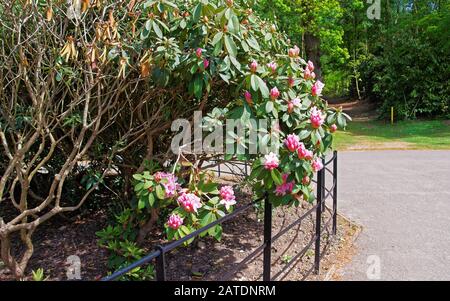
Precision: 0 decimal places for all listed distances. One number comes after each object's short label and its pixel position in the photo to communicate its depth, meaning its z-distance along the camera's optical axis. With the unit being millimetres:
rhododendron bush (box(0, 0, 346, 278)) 3094
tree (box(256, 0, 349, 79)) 17203
